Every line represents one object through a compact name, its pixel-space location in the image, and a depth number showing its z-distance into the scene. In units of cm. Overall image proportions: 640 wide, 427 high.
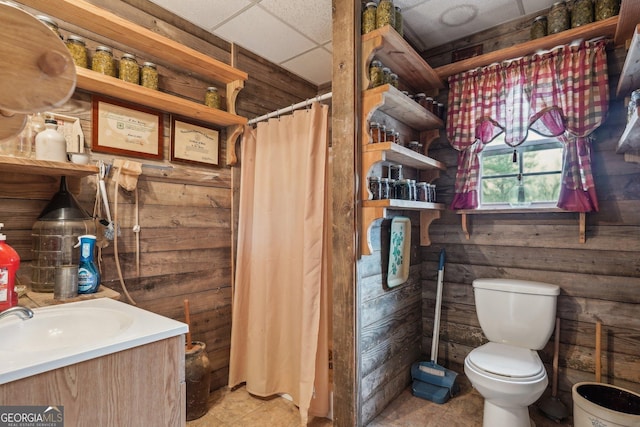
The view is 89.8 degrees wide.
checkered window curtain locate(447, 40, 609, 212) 180
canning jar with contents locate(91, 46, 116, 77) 162
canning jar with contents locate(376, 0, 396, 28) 174
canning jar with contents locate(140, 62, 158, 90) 179
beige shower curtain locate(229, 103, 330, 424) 188
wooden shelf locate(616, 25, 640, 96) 133
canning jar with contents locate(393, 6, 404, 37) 186
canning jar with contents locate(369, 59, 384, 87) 178
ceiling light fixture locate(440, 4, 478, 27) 200
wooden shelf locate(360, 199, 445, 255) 167
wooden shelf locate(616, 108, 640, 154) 131
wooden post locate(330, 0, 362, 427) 169
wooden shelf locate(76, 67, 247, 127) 156
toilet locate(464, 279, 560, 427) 153
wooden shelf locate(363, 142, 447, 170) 168
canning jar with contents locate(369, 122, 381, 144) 175
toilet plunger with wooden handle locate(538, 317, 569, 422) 183
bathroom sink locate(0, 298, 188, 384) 77
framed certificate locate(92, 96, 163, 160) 170
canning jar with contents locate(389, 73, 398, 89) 191
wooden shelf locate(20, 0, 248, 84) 148
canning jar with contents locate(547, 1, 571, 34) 186
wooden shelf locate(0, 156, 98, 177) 118
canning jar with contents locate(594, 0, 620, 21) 171
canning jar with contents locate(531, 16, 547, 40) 195
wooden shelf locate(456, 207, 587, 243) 187
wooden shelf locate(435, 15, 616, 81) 173
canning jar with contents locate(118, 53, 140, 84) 171
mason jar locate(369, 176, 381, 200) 177
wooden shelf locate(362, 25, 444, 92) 172
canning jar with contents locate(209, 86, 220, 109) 212
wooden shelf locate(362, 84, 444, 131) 170
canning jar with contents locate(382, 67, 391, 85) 185
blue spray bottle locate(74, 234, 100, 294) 138
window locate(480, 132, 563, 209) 205
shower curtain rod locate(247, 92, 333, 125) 190
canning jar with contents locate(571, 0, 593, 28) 178
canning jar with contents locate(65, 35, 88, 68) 155
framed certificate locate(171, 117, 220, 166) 203
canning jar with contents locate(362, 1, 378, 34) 177
